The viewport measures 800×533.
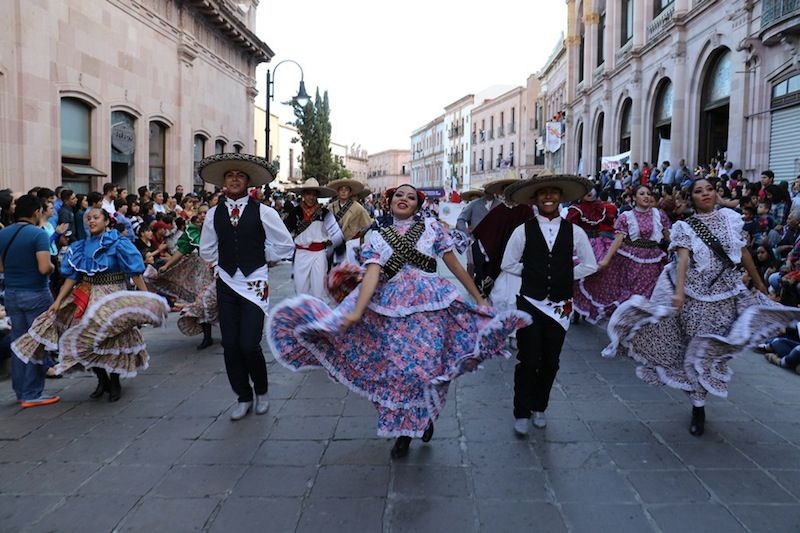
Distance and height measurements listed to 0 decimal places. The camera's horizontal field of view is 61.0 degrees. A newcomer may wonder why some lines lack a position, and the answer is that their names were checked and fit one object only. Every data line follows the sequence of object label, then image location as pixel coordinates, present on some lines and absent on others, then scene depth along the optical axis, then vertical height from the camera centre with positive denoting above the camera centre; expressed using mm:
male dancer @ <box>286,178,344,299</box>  8019 -160
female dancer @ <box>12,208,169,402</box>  5656 -735
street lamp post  20141 +4022
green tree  53969 +7210
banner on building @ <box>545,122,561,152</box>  40938 +6073
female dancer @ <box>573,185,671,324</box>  8156 -258
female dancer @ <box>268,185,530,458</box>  4262 -643
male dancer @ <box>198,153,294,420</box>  5359 -249
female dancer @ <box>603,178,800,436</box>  4941 -542
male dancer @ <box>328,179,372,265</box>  8781 +257
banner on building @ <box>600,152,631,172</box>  26906 +3053
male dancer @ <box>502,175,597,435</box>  4953 -354
